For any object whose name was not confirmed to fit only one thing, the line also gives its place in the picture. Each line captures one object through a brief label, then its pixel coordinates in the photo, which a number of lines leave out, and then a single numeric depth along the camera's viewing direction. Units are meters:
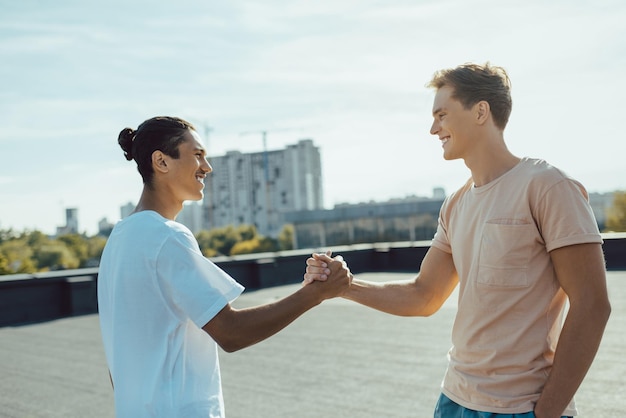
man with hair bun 1.83
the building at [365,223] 61.16
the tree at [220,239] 76.44
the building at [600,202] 79.56
